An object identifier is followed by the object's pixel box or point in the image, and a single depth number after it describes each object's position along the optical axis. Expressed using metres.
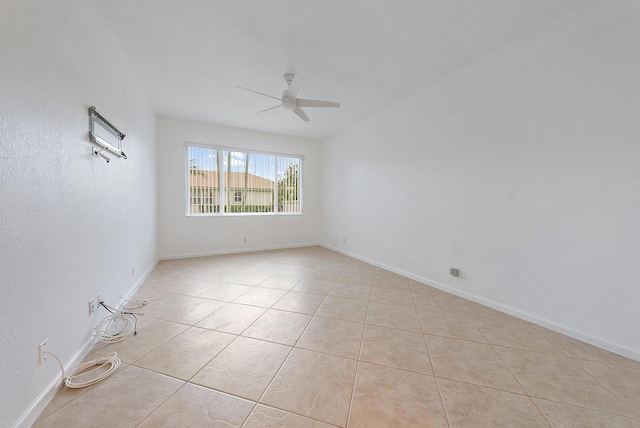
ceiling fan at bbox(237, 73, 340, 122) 2.86
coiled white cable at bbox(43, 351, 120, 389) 1.46
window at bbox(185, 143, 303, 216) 5.01
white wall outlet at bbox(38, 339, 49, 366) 1.30
